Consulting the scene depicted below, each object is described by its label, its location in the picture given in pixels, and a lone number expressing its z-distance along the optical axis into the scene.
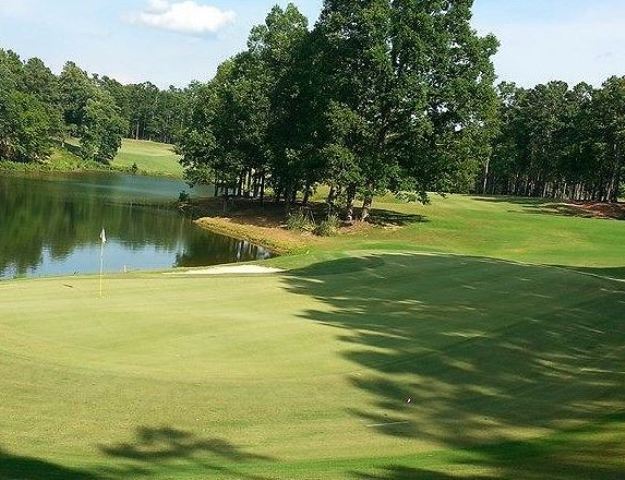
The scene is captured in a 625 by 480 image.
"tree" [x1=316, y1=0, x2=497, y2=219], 52.75
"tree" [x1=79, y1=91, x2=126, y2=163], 145.88
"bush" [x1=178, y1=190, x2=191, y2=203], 80.44
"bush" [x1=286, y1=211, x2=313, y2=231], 54.72
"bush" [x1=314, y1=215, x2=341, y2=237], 52.41
